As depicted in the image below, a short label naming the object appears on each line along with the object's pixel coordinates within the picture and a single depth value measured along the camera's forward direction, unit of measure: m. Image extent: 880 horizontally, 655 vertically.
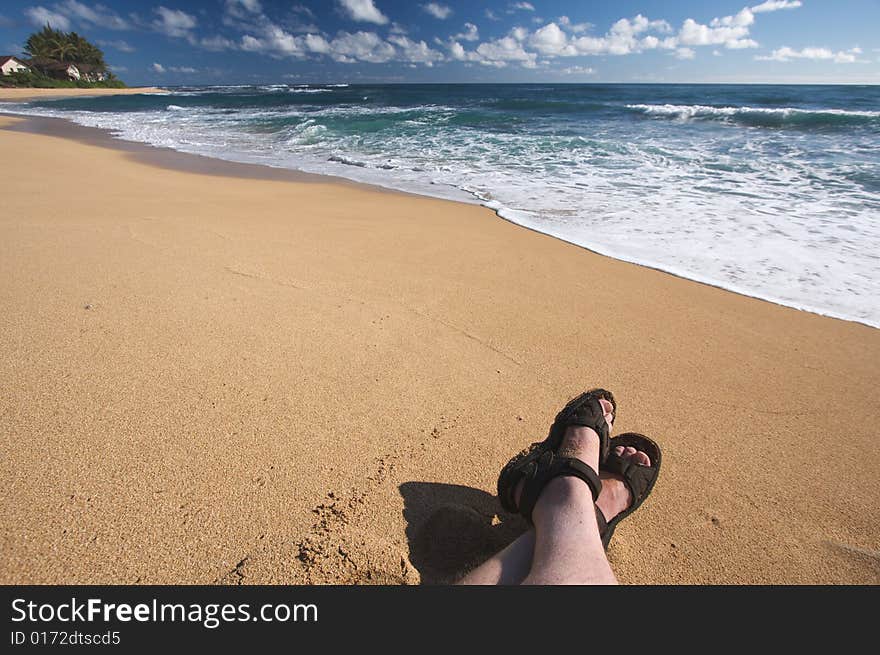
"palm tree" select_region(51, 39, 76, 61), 52.03
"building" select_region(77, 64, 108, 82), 55.44
